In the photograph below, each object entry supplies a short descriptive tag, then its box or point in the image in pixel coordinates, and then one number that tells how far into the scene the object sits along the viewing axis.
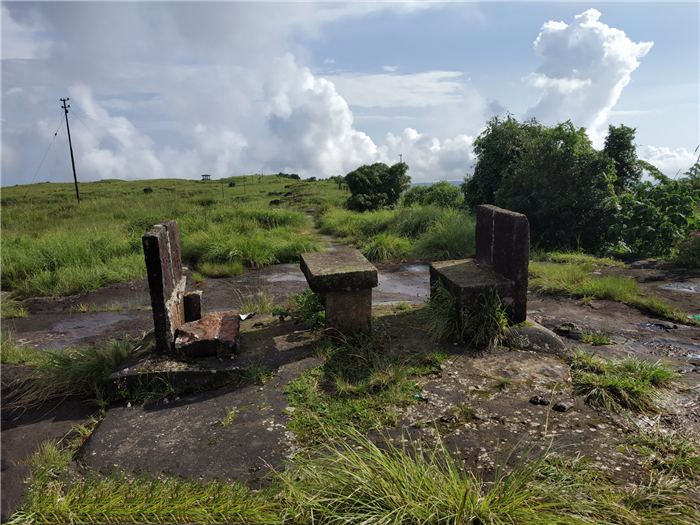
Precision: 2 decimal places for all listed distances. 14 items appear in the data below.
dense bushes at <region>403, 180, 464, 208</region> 16.03
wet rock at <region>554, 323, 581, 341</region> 4.62
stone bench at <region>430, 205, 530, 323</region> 4.20
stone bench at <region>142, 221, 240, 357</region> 3.45
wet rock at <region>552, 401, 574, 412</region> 3.01
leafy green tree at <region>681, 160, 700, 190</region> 10.00
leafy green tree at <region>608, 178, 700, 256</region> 9.06
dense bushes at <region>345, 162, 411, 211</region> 18.61
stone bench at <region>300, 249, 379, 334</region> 4.02
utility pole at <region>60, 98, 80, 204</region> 19.96
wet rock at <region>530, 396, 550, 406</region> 3.10
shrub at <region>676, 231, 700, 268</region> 7.85
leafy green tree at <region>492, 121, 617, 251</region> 10.30
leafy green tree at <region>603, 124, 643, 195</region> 12.39
